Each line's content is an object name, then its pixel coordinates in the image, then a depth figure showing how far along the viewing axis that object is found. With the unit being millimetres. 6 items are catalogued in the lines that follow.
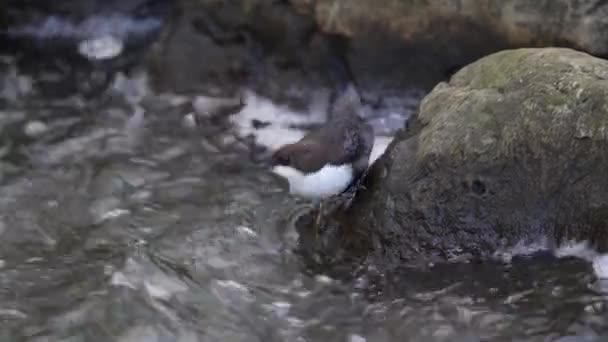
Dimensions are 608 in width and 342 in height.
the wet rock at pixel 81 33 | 14766
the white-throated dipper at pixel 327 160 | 8828
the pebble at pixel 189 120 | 12742
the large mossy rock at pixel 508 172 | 8742
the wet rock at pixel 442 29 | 11406
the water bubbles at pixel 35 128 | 12173
